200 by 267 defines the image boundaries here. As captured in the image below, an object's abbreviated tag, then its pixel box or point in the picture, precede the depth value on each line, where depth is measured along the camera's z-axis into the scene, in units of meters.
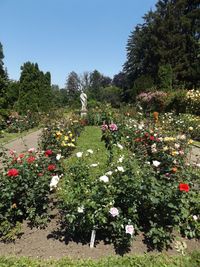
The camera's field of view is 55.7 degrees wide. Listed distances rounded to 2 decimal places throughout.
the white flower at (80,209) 2.15
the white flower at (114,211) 2.09
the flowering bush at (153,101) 12.22
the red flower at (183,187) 2.13
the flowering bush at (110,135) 4.44
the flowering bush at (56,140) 4.87
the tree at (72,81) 39.83
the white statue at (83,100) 12.22
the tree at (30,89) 12.05
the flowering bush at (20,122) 9.53
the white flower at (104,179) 2.26
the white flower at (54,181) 2.33
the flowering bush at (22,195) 2.50
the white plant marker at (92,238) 2.27
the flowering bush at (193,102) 9.18
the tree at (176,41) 20.69
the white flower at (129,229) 2.09
